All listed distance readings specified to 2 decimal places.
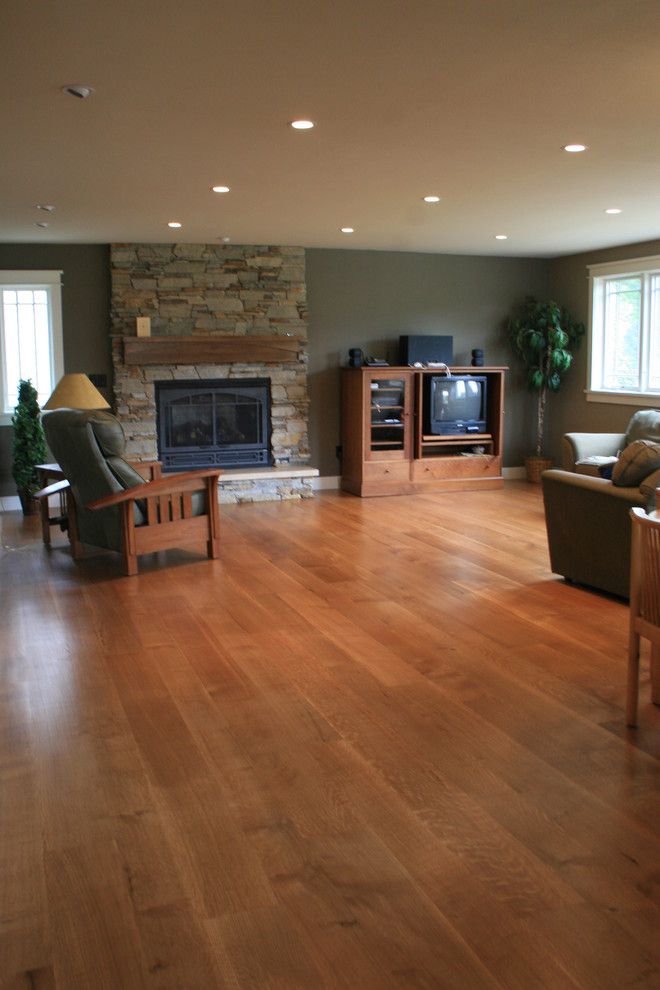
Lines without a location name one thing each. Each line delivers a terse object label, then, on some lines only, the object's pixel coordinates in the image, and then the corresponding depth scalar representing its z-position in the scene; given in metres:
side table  6.83
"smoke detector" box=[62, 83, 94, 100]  3.59
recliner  5.92
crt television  9.45
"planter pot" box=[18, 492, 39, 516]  8.24
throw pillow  5.03
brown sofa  5.09
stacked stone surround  8.65
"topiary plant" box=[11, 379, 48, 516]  8.15
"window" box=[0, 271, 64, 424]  8.52
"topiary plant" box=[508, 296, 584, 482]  9.77
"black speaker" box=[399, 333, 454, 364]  9.40
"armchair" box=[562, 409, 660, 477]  7.73
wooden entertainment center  9.16
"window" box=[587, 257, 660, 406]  8.87
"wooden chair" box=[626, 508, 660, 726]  3.26
